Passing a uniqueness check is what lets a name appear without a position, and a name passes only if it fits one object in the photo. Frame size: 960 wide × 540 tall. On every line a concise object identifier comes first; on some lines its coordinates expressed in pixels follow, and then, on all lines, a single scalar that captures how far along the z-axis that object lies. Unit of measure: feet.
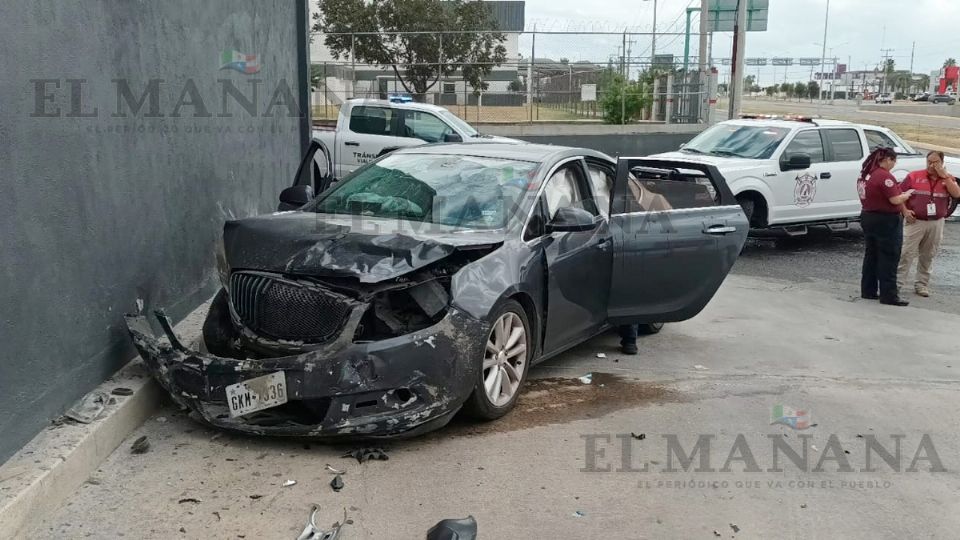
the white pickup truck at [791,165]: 39.60
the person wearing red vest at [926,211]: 32.40
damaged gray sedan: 15.38
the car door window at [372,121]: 51.88
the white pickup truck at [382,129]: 51.60
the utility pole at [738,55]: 71.61
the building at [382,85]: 78.54
